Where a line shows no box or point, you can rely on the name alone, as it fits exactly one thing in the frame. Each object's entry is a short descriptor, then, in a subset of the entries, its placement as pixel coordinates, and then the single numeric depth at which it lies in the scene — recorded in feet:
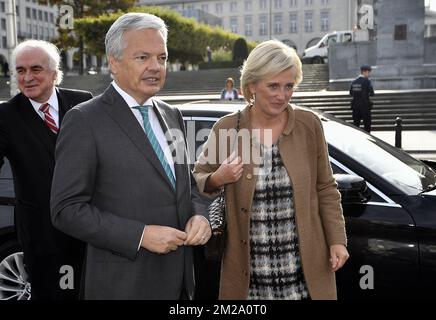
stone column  76.33
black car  9.72
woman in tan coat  7.58
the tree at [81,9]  138.21
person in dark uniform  46.14
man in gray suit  5.96
